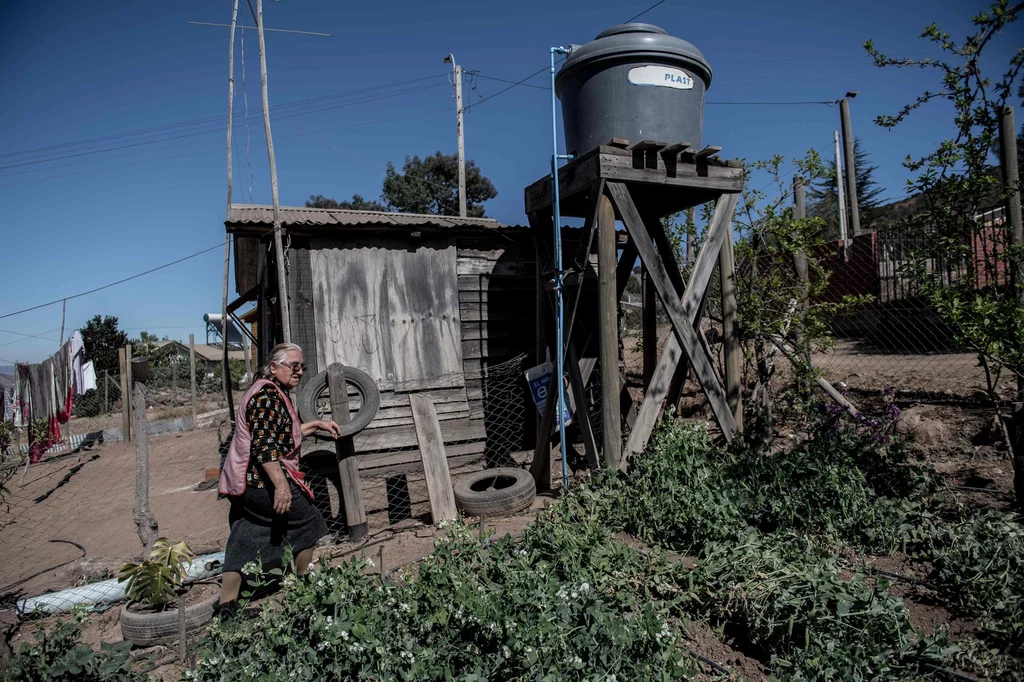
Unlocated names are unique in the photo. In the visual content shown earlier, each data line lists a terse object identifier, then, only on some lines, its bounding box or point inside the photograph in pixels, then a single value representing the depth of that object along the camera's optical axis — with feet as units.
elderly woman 12.73
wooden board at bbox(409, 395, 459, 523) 17.88
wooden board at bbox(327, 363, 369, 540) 17.61
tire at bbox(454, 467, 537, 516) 17.33
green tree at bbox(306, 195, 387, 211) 102.06
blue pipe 17.22
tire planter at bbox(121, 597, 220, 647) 12.38
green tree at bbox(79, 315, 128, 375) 77.56
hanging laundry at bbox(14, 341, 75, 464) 33.55
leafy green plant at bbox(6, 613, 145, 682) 8.57
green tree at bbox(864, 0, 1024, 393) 13.55
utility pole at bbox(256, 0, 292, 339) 18.89
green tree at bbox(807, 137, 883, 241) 104.99
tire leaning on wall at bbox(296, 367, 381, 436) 17.43
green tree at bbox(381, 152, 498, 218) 91.09
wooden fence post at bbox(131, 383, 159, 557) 13.60
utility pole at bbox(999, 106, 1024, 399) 14.16
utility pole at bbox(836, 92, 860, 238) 48.98
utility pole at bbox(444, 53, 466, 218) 55.50
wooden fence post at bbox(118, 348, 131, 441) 44.32
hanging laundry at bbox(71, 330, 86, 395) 32.91
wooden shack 20.30
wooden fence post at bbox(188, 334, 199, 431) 46.55
